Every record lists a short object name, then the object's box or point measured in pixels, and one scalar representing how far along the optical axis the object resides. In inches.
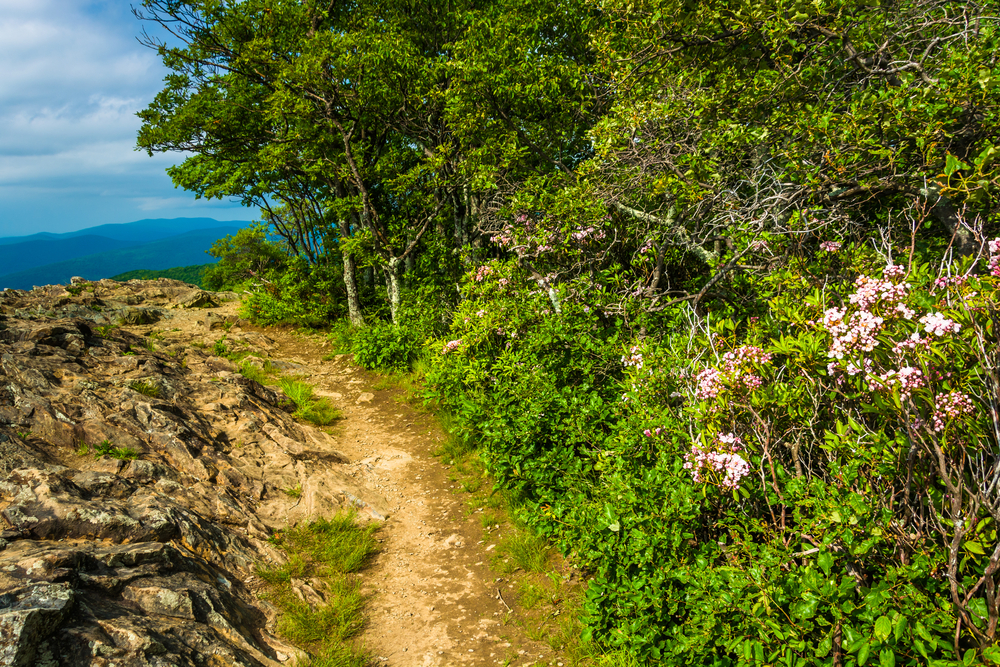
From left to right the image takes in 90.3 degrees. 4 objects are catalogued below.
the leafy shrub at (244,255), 1039.0
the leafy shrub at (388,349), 452.8
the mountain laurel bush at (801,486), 102.0
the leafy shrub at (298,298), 594.6
